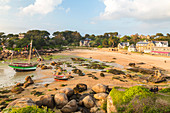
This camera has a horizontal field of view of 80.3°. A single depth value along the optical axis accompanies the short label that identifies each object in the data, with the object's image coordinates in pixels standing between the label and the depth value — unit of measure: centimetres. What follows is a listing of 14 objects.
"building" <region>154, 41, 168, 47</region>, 7506
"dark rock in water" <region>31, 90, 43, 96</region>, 1545
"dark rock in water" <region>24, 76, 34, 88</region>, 1888
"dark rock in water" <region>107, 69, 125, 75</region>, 2712
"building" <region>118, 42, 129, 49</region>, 10081
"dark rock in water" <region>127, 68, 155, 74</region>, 2818
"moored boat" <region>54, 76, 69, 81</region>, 2170
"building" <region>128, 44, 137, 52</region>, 7947
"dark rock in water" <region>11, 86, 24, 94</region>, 1638
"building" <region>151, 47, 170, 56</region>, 6449
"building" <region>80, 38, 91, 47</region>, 13938
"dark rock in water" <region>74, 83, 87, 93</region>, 1594
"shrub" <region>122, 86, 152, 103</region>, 820
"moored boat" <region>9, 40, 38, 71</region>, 3032
